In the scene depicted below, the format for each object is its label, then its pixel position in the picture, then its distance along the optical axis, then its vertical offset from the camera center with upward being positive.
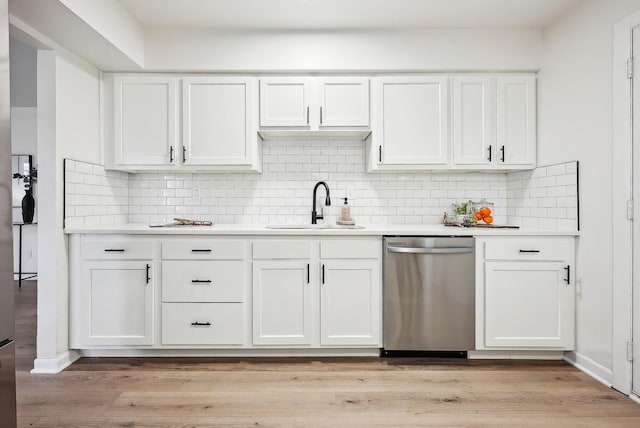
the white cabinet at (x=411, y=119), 2.98 +0.71
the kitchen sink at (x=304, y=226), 3.05 -0.12
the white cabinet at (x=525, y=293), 2.62 -0.56
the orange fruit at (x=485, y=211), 3.02 +0.00
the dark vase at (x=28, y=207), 4.81 +0.04
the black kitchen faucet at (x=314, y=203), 3.12 +0.06
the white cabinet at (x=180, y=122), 2.99 +0.69
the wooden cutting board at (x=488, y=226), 2.83 -0.11
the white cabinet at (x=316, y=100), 2.98 +0.85
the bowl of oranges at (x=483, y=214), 3.01 -0.02
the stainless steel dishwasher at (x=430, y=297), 2.65 -0.59
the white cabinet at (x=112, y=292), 2.66 -0.56
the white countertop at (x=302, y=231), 2.63 -0.14
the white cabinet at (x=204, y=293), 2.68 -0.57
